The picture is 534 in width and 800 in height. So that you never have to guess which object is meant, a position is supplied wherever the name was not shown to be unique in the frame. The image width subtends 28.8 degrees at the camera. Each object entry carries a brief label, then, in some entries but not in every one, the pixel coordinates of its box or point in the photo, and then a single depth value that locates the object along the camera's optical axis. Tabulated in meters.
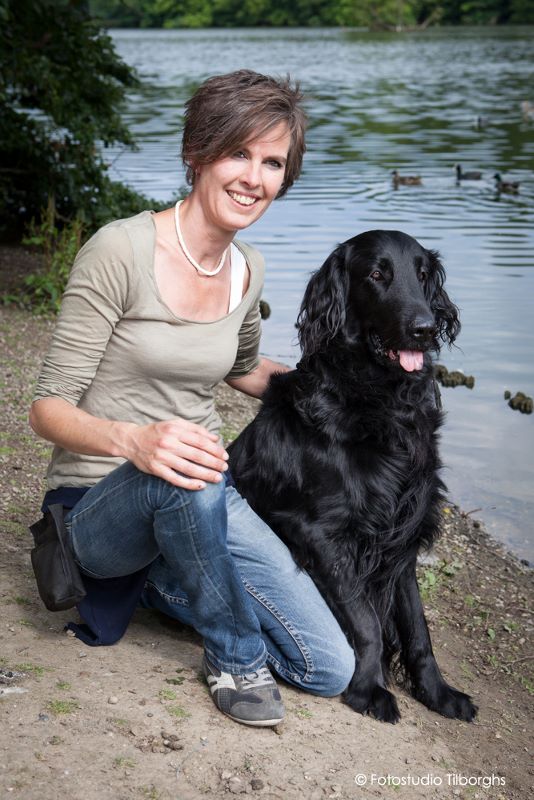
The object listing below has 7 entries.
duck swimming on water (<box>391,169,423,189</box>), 14.81
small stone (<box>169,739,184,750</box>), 2.73
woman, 2.82
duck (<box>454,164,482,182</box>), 15.32
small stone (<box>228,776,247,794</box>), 2.61
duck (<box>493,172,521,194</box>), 14.52
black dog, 3.29
